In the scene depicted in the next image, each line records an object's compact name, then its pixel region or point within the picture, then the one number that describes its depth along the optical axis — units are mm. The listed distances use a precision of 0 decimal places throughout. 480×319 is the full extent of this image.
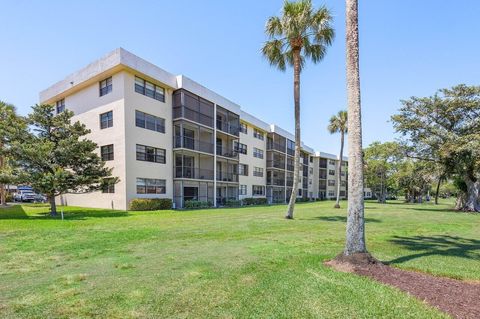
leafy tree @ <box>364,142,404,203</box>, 50519
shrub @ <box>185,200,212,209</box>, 26727
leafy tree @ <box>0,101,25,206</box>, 16509
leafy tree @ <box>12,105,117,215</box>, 16484
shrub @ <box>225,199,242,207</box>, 33334
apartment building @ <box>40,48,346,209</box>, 22344
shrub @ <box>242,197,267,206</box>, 37688
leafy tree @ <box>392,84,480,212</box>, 28195
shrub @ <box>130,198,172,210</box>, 21609
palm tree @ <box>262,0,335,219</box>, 16938
